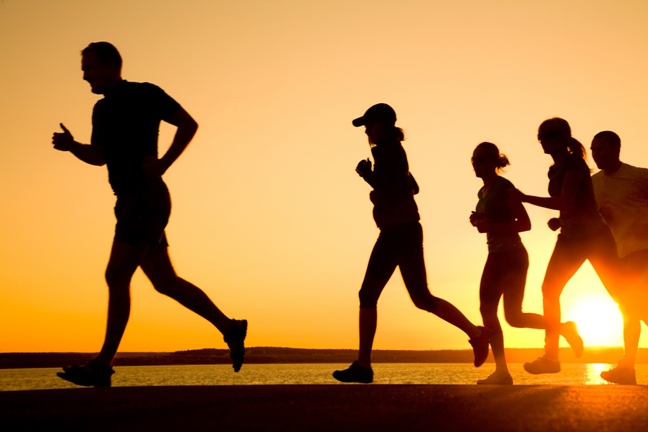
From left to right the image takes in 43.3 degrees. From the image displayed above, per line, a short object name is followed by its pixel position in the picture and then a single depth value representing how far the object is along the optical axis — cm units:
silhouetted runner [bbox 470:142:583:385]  743
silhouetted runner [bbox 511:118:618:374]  712
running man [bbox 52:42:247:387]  568
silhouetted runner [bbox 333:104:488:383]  685
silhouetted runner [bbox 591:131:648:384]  742
